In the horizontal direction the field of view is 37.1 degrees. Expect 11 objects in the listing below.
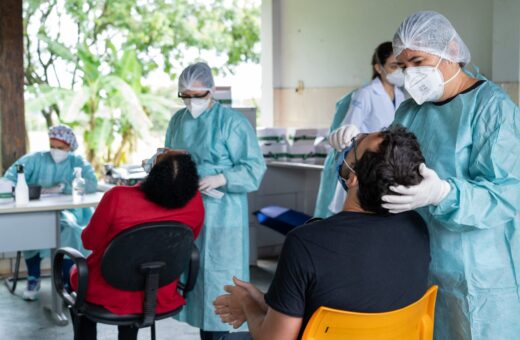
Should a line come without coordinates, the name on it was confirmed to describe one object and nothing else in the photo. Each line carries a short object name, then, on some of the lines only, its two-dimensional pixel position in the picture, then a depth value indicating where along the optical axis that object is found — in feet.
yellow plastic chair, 5.10
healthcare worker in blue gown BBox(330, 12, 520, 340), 6.03
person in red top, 9.23
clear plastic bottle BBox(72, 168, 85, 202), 13.79
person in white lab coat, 12.01
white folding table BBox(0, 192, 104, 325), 12.66
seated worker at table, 14.48
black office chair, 9.08
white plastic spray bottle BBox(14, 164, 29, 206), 12.80
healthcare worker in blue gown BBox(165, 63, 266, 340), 11.22
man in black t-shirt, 5.16
